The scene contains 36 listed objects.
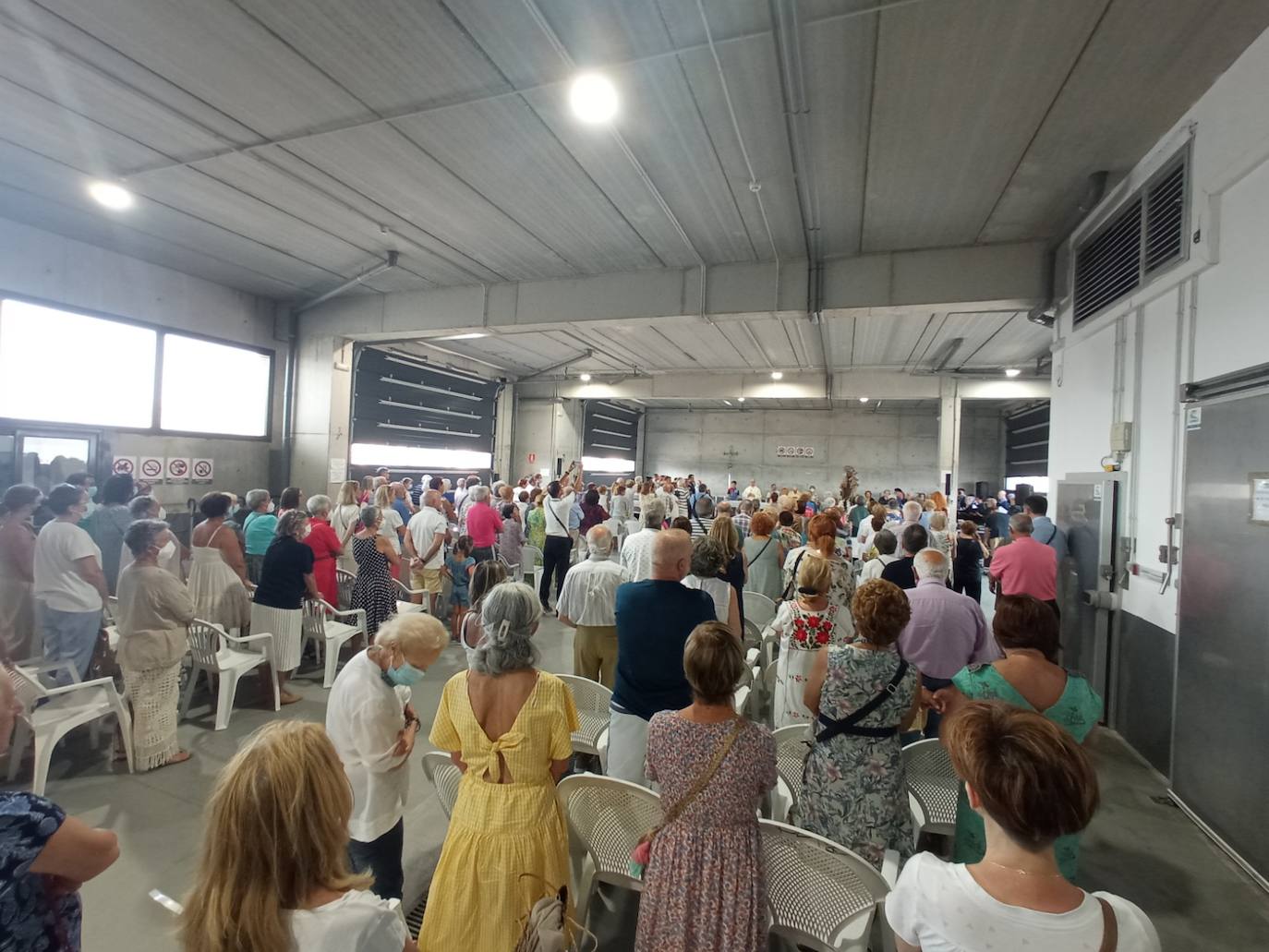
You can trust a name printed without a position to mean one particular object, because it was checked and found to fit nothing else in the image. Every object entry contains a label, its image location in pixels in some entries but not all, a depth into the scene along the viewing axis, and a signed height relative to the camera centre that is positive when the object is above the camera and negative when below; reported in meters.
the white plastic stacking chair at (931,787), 2.30 -1.22
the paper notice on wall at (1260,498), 2.72 +0.06
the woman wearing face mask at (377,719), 1.89 -0.84
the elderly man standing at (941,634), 2.82 -0.69
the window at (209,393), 7.63 +1.01
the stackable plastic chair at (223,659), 3.86 -1.38
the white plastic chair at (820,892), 1.59 -1.18
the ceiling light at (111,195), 5.26 +2.48
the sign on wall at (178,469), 7.57 -0.13
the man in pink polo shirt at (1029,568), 4.34 -0.53
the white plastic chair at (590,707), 2.80 -1.19
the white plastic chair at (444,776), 2.13 -1.15
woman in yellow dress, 1.67 -0.96
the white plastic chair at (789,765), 2.34 -1.18
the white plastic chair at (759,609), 4.57 -0.98
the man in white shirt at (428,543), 5.67 -0.73
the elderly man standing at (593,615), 3.45 -0.83
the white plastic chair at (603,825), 1.85 -1.18
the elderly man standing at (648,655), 2.28 -0.70
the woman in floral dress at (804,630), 2.70 -0.68
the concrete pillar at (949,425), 11.94 +1.53
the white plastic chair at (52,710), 2.94 -1.41
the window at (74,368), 6.13 +1.01
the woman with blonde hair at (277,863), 0.98 -0.71
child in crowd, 6.00 -1.13
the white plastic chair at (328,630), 4.55 -1.33
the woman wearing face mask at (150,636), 3.29 -1.04
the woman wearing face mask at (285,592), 4.25 -0.95
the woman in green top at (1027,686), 1.91 -0.64
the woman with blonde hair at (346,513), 5.83 -0.47
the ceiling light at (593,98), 3.50 +2.42
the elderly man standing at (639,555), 3.87 -0.52
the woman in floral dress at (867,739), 1.93 -0.85
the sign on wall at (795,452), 19.98 +1.28
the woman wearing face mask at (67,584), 3.61 -0.83
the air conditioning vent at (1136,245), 3.58 +1.88
